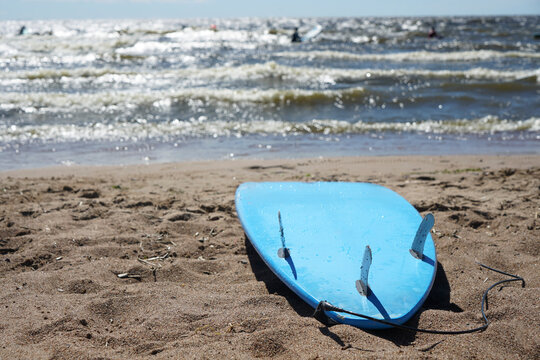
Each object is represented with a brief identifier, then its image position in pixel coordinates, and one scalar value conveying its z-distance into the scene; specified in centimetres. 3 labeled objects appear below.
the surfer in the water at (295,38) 2102
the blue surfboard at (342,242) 219
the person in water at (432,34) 2186
